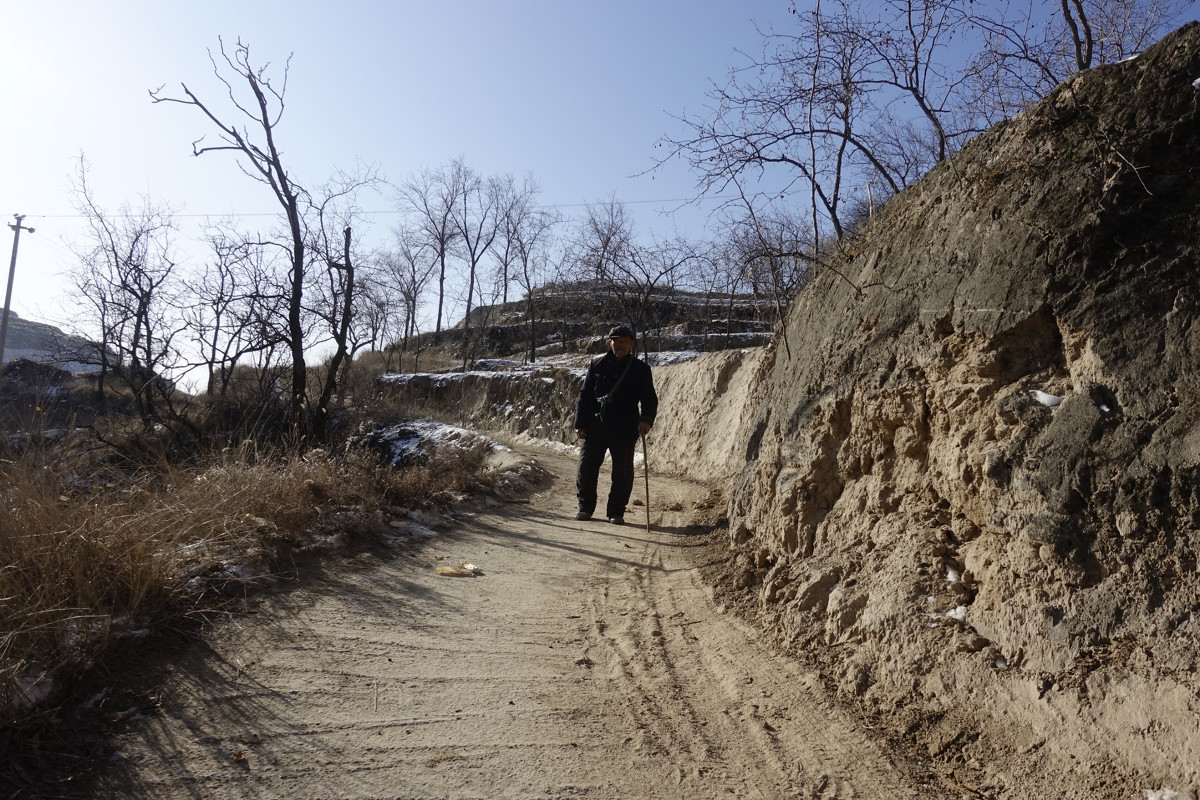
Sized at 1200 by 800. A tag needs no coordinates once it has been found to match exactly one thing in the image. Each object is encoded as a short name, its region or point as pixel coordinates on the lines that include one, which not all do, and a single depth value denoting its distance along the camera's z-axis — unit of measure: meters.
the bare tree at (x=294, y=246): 13.12
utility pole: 29.09
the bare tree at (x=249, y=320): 13.67
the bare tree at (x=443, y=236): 43.25
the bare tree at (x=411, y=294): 43.84
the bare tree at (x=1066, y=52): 5.22
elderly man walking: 7.50
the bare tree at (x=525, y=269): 35.34
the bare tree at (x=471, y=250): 42.69
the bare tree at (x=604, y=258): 20.11
